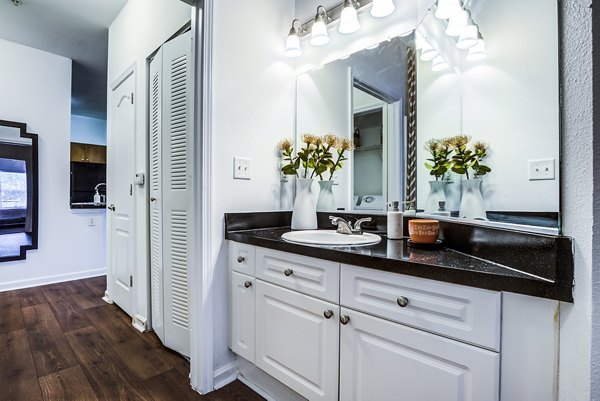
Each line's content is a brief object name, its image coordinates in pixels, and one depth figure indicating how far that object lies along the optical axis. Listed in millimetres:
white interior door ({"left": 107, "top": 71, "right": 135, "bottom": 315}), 2299
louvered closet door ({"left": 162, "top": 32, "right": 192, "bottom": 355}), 1687
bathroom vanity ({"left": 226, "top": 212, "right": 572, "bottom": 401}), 667
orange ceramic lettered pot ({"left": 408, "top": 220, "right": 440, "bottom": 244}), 1080
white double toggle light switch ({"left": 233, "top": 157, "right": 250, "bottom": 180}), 1561
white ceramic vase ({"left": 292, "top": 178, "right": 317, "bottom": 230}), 1628
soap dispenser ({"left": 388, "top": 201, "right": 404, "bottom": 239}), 1296
